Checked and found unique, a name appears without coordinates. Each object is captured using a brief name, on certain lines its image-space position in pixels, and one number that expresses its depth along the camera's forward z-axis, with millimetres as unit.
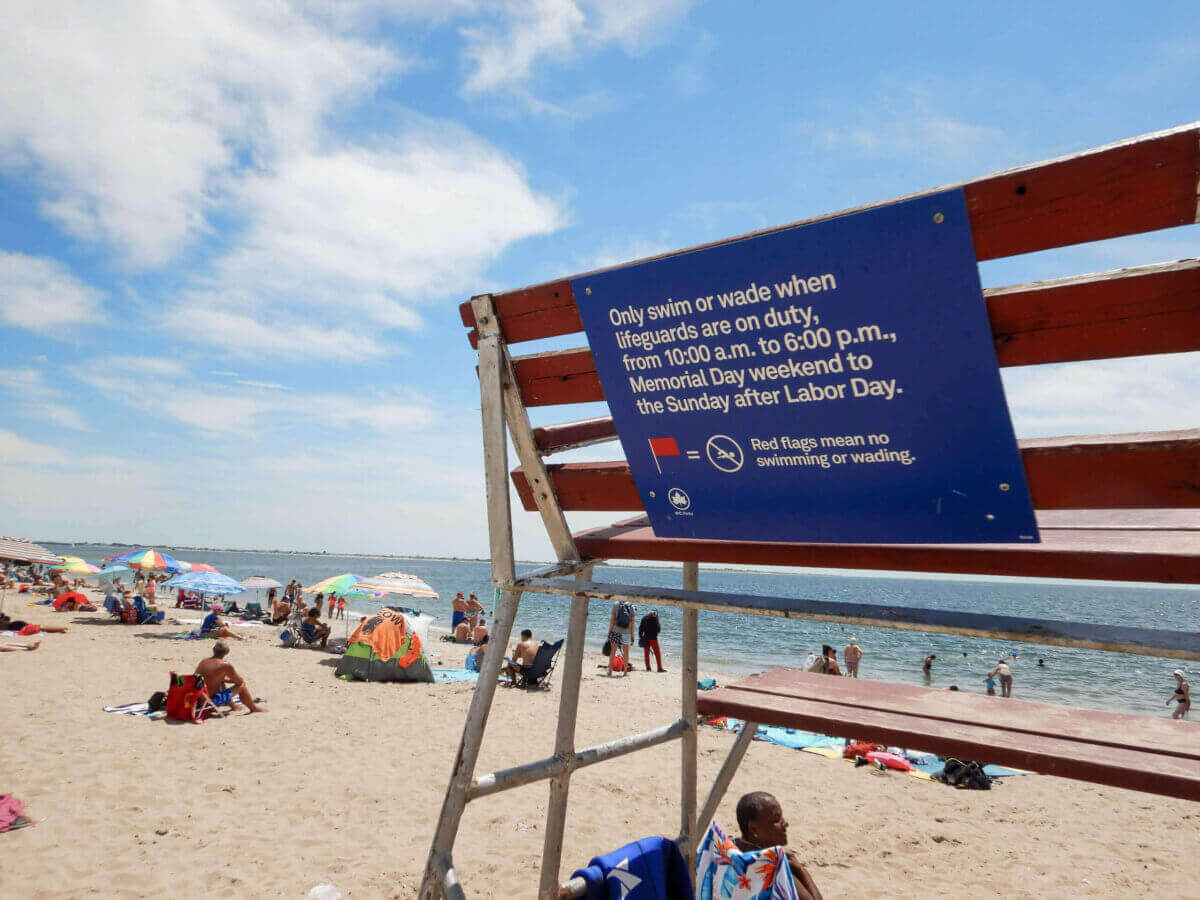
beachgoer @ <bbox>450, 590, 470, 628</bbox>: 23538
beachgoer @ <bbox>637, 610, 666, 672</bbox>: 17438
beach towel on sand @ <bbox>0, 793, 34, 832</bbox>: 5035
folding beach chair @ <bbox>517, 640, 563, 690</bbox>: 12977
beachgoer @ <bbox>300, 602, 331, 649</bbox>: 16828
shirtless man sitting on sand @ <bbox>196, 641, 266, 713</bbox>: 9070
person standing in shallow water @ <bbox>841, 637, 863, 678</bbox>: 17812
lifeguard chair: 1188
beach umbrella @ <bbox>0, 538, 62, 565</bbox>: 16969
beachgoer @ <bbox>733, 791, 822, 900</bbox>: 2332
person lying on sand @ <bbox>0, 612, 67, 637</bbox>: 14656
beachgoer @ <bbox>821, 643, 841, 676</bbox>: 12077
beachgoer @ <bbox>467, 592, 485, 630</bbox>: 22875
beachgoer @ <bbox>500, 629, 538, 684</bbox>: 12945
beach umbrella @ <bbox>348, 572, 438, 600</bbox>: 18016
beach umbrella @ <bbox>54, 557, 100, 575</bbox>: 25412
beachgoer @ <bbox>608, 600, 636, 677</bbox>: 17203
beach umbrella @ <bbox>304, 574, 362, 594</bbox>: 17328
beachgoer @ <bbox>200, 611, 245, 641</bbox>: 17203
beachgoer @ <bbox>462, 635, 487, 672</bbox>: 14937
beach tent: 12430
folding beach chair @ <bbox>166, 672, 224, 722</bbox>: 8461
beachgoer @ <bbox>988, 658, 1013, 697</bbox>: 17547
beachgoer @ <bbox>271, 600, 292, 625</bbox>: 22434
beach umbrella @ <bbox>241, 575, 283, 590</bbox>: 25755
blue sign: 1309
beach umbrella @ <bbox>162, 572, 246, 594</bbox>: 18125
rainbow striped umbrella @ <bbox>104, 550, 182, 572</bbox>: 19328
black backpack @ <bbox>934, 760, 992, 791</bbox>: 7723
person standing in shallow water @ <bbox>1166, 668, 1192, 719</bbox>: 15266
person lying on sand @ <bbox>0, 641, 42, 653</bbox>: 12428
